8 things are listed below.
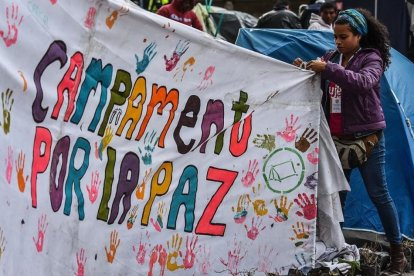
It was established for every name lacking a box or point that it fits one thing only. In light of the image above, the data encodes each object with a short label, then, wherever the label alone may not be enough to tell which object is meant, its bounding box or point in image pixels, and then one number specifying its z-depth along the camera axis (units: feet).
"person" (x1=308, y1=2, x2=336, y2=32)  48.28
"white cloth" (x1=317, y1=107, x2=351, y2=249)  27.17
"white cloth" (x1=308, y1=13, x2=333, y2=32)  46.06
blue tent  32.76
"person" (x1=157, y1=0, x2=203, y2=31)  41.86
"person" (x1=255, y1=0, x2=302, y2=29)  52.79
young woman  27.79
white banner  24.38
